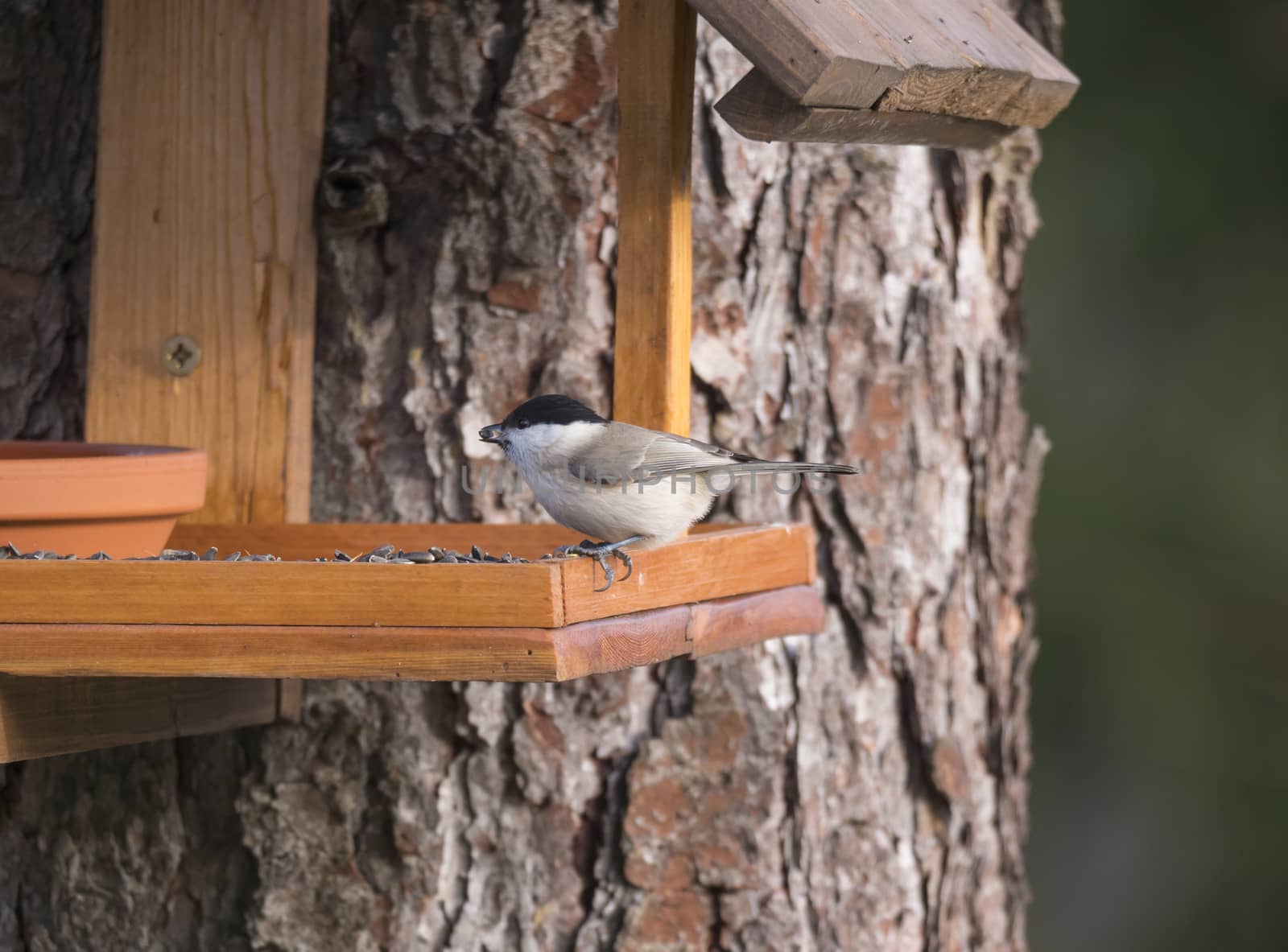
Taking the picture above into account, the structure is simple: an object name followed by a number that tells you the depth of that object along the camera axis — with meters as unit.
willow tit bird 4.13
